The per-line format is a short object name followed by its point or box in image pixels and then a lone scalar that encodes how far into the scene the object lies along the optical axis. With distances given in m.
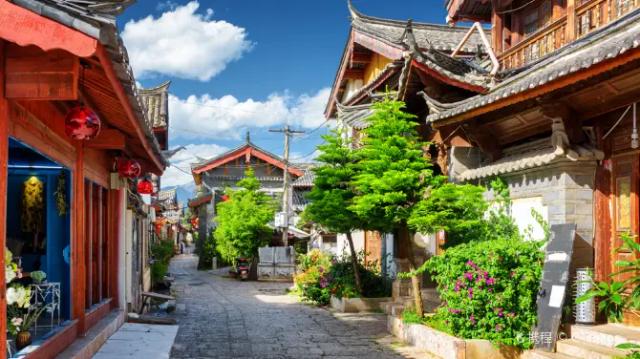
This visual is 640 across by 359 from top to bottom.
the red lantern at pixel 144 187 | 14.39
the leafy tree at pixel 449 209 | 9.97
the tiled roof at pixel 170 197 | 64.20
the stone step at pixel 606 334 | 7.19
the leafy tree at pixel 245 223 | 29.19
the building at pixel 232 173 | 37.62
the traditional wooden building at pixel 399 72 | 11.48
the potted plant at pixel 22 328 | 5.73
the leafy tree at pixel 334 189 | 13.88
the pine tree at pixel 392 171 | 10.45
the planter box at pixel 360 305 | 15.24
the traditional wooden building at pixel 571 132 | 7.64
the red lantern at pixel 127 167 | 11.05
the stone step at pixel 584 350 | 7.02
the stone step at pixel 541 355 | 7.48
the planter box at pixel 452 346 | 8.39
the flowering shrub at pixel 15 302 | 5.54
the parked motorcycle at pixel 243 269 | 28.16
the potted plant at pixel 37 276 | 7.33
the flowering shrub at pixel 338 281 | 15.96
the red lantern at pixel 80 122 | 6.39
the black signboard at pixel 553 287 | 7.80
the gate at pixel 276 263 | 27.75
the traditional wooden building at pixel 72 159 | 4.19
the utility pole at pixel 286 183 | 28.55
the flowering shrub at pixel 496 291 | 8.31
